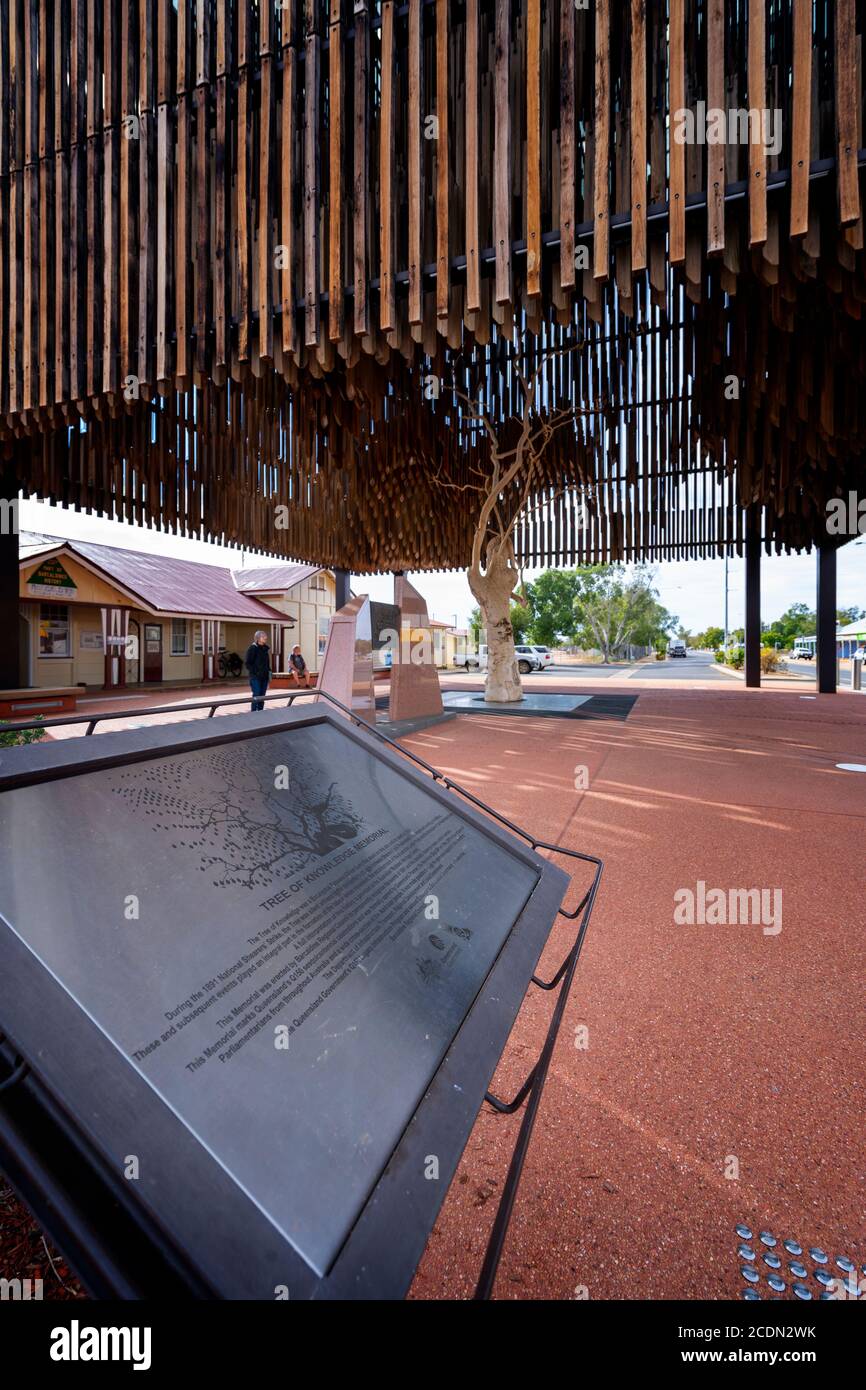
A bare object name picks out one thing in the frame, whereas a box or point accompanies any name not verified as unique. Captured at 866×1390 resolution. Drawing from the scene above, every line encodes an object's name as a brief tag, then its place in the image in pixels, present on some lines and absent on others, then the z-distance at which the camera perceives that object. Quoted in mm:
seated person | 15422
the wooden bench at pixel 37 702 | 10086
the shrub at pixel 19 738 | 5660
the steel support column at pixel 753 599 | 13809
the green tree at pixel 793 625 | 74088
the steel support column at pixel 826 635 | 14930
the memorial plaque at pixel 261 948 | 967
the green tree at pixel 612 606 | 50250
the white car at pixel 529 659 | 31250
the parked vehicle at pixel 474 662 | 39750
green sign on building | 15509
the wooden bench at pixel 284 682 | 21109
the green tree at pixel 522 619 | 53938
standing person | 12781
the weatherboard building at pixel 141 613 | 16906
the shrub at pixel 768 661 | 26094
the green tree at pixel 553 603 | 52438
